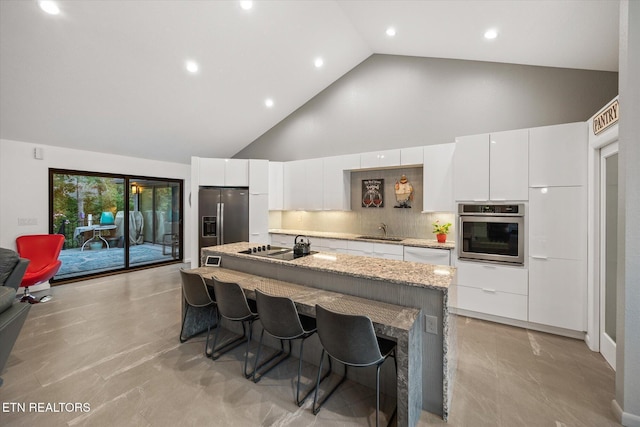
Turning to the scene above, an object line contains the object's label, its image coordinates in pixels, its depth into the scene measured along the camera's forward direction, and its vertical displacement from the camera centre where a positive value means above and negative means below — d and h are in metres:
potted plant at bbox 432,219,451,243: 3.91 -0.26
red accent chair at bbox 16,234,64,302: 3.94 -0.63
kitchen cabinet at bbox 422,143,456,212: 3.84 +0.53
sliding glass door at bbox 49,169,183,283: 4.94 -0.16
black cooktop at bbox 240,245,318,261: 2.86 -0.45
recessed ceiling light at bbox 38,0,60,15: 2.70 +2.08
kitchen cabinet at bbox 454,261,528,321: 3.17 -0.91
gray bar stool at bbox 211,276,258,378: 2.29 -0.77
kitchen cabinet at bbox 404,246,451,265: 3.59 -0.56
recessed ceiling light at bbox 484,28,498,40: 3.14 +2.14
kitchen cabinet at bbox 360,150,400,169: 4.29 +0.90
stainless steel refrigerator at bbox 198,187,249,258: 5.35 -0.06
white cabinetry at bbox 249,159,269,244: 5.49 +0.25
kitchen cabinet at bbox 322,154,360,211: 4.79 +0.59
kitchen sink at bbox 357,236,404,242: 4.28 -0.40
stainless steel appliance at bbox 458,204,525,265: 3.18 -0.22
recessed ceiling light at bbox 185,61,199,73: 3.90 +2.14
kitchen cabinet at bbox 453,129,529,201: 3.15 +0.58
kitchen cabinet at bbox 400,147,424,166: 4.06 +0.88
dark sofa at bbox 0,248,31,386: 1.70 -0.70
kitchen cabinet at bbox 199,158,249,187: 5.39 +0.83
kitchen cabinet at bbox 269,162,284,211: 5.57 +0.58
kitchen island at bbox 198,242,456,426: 1.67 -0.66
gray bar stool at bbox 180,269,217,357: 2.59 -0.76
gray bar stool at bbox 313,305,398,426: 1.61 -0.78
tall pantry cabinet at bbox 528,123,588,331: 2.88 -0.12
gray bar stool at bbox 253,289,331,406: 1.94 -0.79
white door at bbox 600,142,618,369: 2.48 -0.31
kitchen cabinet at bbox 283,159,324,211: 5.15 +0.57
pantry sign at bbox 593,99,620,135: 2.25 +0.87
